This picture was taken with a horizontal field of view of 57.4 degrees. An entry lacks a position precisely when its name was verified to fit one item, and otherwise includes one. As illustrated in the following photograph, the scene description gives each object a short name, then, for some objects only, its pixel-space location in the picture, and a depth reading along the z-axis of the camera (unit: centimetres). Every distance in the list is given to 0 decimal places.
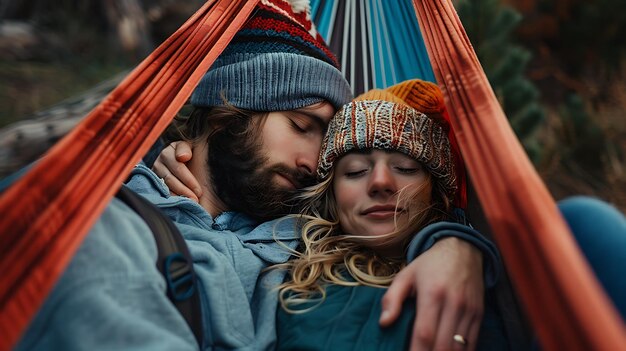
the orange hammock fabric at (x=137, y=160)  63
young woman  109
